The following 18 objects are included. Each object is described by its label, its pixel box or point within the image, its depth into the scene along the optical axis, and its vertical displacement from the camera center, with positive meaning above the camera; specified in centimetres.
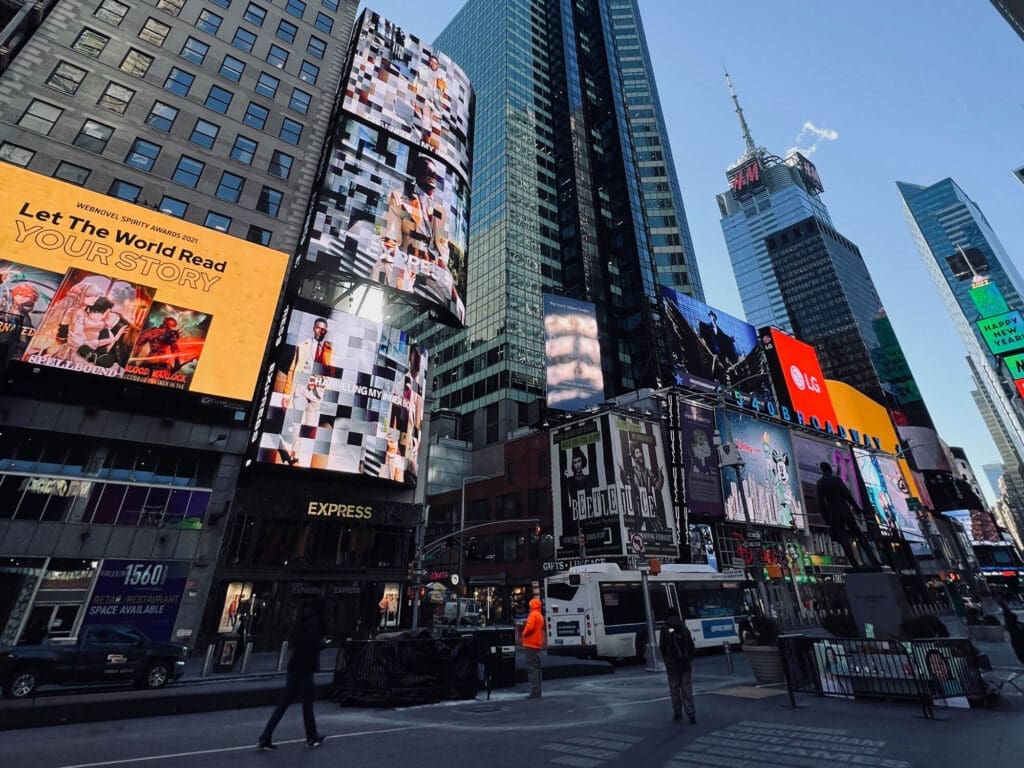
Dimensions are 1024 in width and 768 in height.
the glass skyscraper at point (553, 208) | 7225 +6645
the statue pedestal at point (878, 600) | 1340 +73
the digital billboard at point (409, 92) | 4253 +4390
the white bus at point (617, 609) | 2136 +94
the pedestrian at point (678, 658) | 933 -43
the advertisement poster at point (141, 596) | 2331 +179
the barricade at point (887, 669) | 955 -72
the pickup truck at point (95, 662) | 1216 -56
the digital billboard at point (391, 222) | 3581 +2843
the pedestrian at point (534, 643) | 1226 -20
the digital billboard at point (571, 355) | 4319 +2171
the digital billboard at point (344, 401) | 2953 +1329
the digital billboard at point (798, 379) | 6538 +3020
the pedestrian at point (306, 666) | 765 -42
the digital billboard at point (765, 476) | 5000 +1470
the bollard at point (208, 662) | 1733 -78
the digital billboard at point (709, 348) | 5431 +2963
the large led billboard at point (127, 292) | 2392 +1589
